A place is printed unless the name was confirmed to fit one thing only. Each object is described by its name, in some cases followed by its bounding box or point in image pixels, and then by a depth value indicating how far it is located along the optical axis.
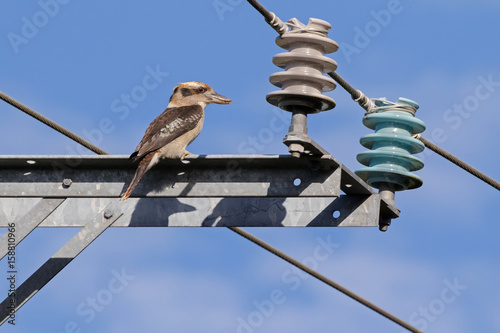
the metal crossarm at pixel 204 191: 13.67
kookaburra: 14.13
